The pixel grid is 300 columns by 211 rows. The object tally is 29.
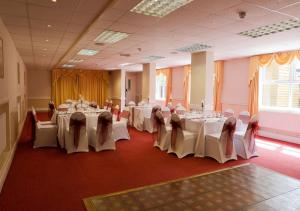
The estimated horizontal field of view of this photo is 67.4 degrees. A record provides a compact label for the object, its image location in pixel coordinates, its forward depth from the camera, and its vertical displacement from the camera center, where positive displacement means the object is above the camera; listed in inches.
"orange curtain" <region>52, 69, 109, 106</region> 556.4 +14.2
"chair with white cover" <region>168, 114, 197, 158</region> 189.8 -41.6
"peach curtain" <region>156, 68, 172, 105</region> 480.4 +13.7
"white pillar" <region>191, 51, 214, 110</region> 274.4 +16.5
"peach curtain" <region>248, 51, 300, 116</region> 282.2 +23.9
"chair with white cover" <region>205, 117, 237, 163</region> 179.9 -42.3
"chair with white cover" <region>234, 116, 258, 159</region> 189.9 -42.5
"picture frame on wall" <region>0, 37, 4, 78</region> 141.5 +17.8
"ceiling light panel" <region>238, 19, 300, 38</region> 154.5 +48.2
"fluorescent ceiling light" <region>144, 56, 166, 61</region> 328.1 +50.1
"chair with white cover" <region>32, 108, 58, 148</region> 214.7 -44.0
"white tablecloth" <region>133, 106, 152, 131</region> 311.0 -33.7
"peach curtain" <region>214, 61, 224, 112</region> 349.1 +12.7
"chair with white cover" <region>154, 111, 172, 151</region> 207.9 -39.6
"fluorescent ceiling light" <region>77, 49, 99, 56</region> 276.1 +49.7
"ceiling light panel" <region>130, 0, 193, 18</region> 123.8 +49.2
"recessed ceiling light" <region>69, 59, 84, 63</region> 381.5 +51.2
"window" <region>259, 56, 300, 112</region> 266.2 +8.2
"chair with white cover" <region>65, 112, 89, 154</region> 193.9 -38.7
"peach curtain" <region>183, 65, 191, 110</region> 421.3 +14.5
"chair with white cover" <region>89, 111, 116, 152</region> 202.5 -38.6
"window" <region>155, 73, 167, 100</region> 520.0 +10.2
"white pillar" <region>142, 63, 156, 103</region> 390.9 +17.6
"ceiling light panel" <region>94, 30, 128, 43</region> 190.7 +49.0
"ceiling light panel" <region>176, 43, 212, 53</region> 234.8 +48.9
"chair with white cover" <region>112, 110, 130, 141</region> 241.9 -42.6
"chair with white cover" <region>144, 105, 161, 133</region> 290.4 -40.1
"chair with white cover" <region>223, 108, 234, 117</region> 248.7 -23.2
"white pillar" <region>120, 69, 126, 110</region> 530.4 +10.3
